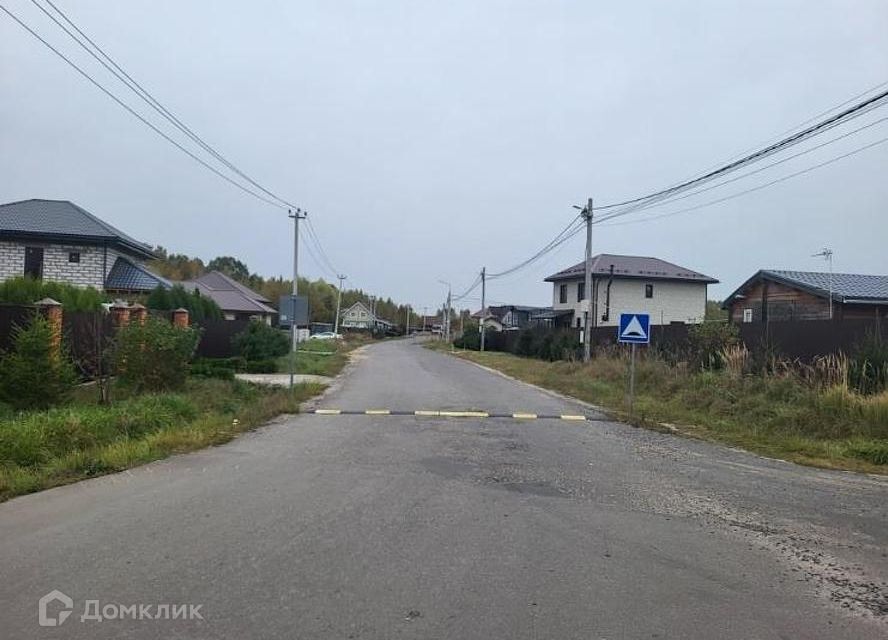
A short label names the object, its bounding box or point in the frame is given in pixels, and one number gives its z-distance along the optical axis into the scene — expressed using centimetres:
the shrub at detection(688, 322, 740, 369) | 2000
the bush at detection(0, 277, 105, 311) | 2055
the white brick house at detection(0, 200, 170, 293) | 3394
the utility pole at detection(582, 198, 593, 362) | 3007
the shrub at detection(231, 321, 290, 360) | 3009
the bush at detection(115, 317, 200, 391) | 1622
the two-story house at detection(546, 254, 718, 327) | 5088
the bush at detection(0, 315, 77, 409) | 1284
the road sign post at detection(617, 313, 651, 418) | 1653
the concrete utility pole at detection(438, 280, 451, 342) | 9669
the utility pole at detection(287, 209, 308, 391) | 4006
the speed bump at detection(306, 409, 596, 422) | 1575
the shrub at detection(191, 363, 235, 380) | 2198
